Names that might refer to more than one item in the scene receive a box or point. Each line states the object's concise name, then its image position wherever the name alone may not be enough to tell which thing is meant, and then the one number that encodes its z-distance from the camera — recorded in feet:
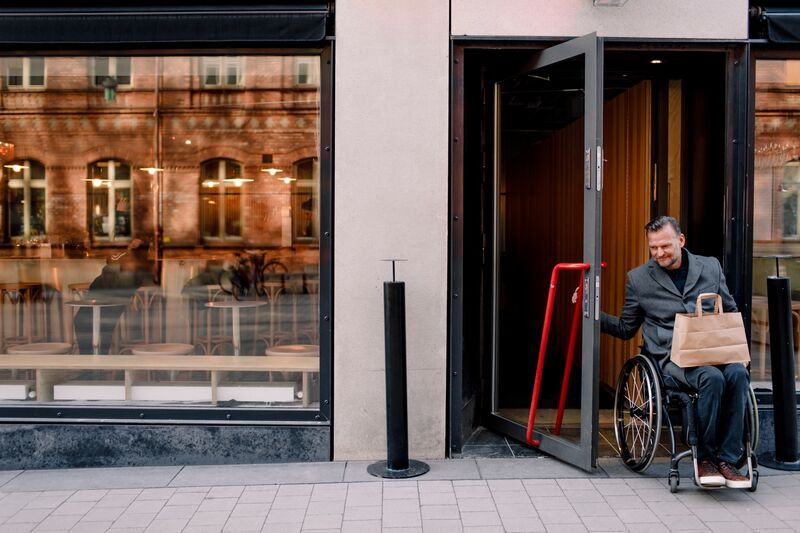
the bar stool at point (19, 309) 19.44
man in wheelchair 13.89
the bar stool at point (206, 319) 19.36
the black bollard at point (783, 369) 15.79
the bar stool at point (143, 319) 19.61
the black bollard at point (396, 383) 15.31
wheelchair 14.16
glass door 15.38
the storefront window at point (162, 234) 17.93
